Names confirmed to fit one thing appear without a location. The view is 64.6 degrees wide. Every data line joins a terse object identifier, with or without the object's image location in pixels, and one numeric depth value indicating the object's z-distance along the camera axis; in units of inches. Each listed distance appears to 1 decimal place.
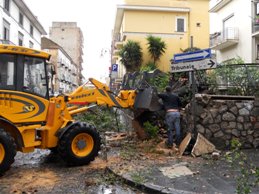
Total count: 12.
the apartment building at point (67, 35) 2157.2
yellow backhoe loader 173.7
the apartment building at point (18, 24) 610.8
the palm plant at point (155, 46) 735.7
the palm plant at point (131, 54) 745.0
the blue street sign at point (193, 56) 215.4
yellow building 800.5
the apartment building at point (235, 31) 550.4
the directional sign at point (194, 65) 213.6
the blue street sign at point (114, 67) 408.1
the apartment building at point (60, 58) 1376.2
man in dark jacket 225.6
